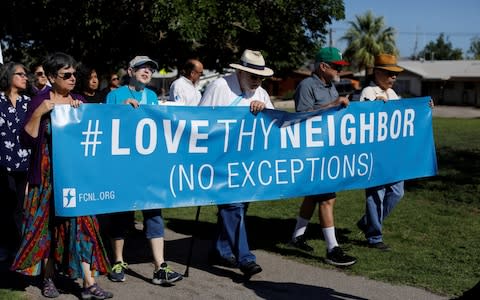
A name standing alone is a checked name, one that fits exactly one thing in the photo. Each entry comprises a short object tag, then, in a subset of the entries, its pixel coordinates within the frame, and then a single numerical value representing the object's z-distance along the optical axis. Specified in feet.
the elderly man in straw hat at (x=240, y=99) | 18.29
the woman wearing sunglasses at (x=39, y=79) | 26.20
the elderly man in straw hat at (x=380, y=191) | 21.68
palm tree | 245.14
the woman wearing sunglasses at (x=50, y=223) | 15.84
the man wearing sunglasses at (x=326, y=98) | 19.80
